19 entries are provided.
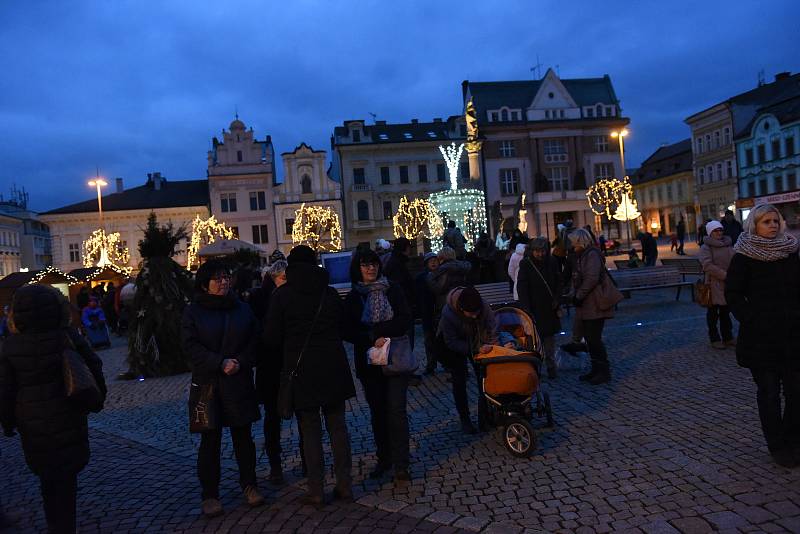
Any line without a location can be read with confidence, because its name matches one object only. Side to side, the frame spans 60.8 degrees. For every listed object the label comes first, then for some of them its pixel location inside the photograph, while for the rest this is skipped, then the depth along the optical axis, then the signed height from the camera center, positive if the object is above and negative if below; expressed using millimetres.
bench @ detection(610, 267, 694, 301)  15562 -980
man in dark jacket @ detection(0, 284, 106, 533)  4090 -686
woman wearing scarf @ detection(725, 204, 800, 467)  4891 -664
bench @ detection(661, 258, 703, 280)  16875 -841
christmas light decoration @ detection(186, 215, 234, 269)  30628 +1779
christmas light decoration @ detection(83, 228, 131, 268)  41762 +1983
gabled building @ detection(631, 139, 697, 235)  69438 +5075
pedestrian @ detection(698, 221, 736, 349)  9305 -512
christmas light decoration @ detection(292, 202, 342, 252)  43062 +2304
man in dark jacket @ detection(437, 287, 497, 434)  6012 -679
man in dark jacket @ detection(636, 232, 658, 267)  23344 -489
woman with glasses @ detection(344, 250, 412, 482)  5355 -584
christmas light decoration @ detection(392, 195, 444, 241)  42422 +2203
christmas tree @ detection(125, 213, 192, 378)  12320 -732
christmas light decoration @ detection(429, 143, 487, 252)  24859 +1567
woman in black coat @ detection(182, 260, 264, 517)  4926 -663
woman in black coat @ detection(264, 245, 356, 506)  4883 -662
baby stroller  5746 -1211
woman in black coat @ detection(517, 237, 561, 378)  8773 -621
